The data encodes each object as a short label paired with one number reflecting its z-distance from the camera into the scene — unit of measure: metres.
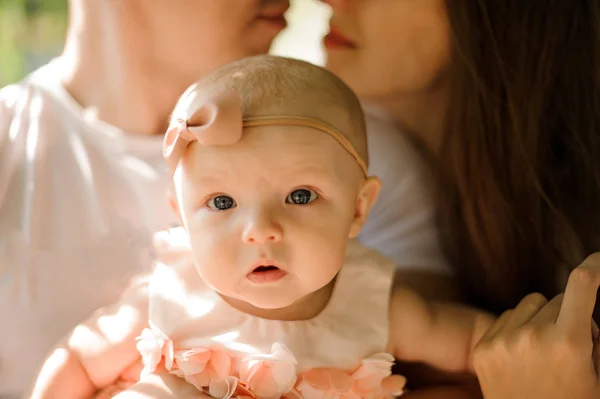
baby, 0.89
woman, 1.14
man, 1.11
